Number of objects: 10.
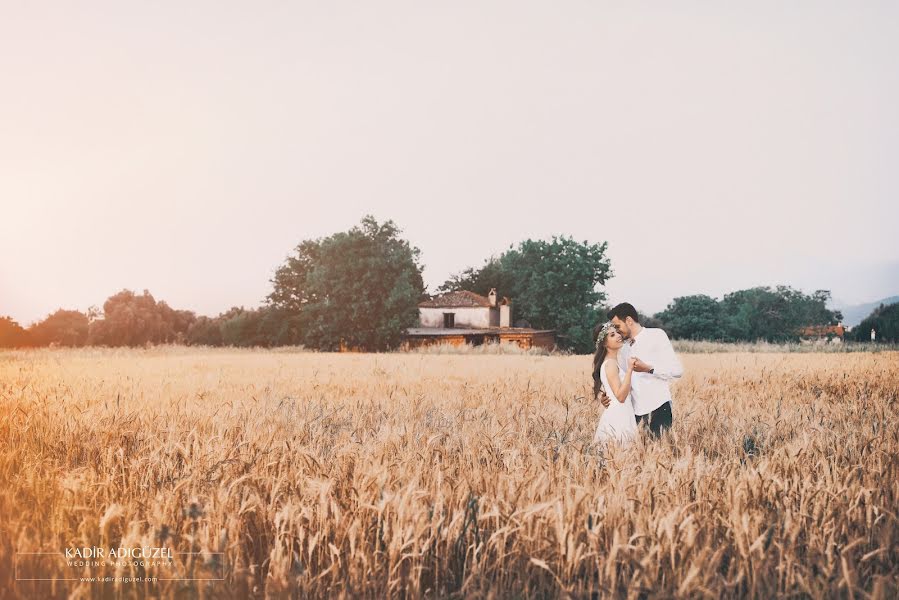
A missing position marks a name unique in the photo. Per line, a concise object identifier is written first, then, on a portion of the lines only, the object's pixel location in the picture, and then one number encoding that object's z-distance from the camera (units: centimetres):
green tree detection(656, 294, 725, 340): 8738
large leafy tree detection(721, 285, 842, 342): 9256
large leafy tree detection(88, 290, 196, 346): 4784
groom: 695
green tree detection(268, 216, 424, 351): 5300
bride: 641
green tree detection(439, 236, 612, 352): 7206
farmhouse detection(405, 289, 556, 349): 6650
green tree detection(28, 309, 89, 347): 4478
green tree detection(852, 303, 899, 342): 7194
